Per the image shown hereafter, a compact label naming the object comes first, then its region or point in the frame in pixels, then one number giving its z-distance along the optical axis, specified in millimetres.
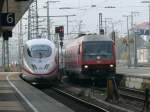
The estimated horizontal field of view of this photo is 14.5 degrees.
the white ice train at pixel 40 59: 37719
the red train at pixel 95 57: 37938
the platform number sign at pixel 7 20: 28641
